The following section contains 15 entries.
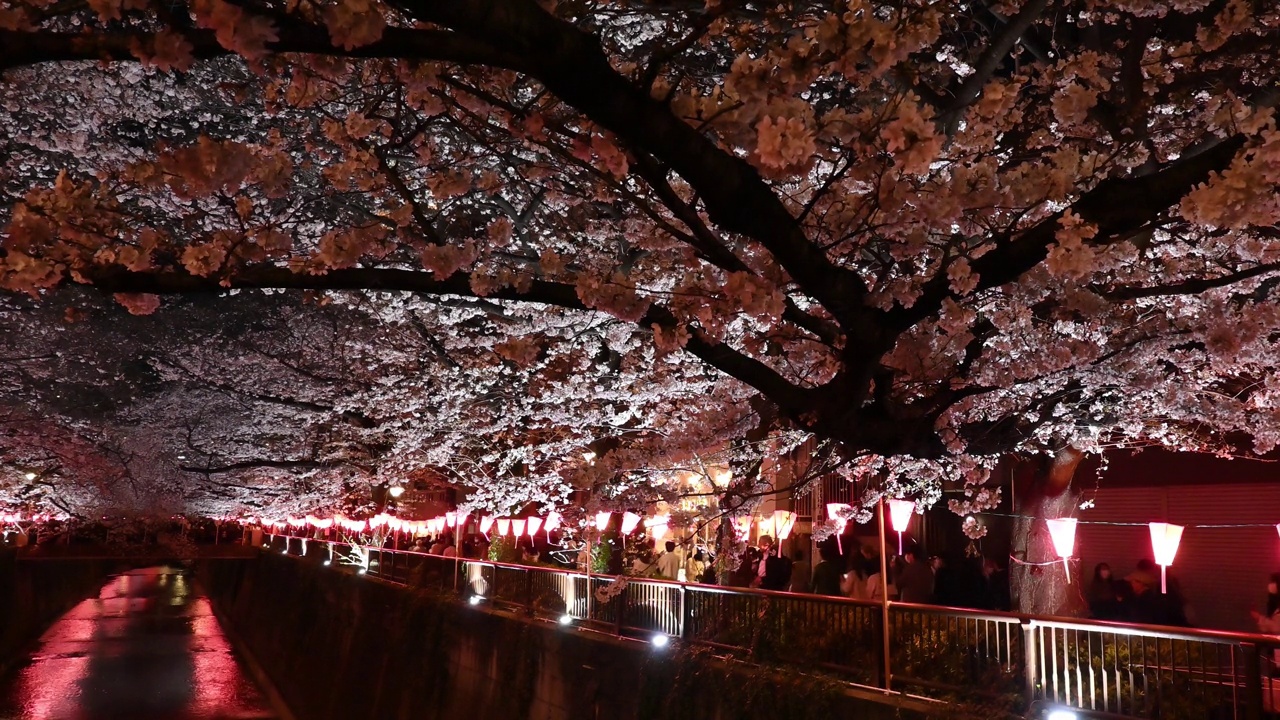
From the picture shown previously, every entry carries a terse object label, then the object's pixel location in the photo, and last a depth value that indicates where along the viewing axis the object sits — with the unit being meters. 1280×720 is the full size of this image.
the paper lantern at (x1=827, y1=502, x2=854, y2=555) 11.93
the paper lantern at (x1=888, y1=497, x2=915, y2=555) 10.55
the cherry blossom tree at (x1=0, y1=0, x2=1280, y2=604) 4.11
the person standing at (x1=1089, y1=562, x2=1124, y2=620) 9.89
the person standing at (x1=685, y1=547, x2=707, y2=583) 18.19
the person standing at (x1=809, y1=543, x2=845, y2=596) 11.74
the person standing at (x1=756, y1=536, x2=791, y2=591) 12.98
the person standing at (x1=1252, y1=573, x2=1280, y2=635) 8.69
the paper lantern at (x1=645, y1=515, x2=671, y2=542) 11.76
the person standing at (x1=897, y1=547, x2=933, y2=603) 11.25
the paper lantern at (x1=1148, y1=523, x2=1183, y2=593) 9.95
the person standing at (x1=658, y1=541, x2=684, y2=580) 18.00
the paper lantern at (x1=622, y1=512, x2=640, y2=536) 16.25
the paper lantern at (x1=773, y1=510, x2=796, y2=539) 16.50
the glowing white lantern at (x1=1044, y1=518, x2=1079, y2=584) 10.08
